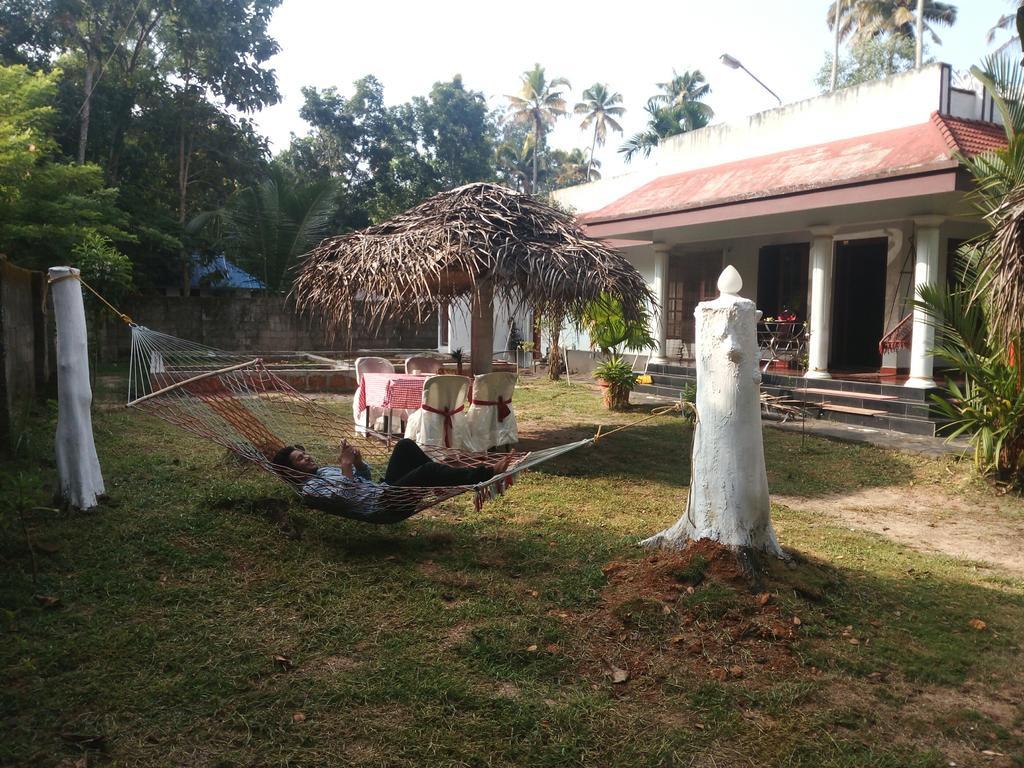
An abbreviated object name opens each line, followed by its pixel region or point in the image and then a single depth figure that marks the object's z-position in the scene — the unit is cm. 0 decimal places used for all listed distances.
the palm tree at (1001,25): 2530
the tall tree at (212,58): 1600
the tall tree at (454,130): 2214
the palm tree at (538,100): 3128
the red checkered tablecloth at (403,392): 638
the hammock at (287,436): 345
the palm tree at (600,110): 3162
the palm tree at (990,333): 533
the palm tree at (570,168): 3384
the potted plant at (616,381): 904
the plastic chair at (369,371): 700
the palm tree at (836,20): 2573
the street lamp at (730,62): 1113
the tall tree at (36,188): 916
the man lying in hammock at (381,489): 343
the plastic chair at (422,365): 798
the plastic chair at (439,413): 593
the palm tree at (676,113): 2459
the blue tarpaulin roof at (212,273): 1623
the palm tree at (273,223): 1462
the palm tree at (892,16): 2581
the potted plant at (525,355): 1428
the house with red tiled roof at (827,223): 795
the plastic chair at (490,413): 626
